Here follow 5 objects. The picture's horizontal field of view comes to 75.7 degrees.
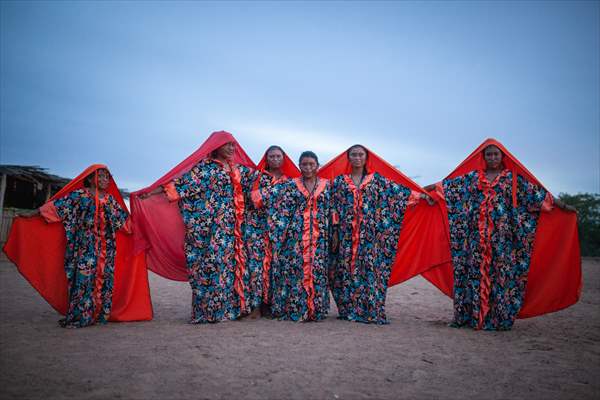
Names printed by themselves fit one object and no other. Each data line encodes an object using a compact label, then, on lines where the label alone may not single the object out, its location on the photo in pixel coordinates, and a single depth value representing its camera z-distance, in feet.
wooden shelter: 47.39
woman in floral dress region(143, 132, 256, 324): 16.84
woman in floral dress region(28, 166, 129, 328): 15.93
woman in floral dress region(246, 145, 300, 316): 17.93
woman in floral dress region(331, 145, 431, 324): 17.34
